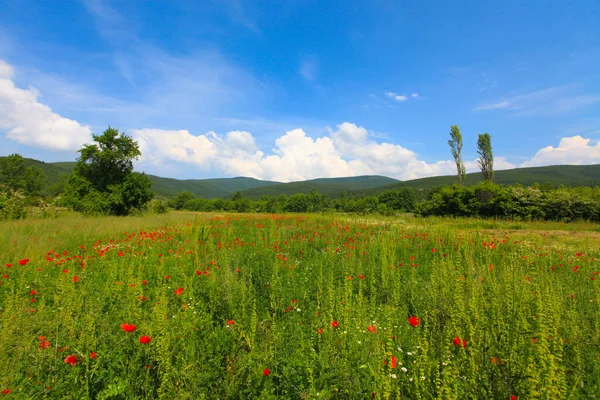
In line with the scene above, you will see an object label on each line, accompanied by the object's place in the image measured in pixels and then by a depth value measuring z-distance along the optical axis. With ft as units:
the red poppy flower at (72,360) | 6.88
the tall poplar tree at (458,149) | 123.03
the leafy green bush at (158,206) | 96.07
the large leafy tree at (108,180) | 73.61
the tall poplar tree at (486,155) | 116.49
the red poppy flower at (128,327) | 7.38
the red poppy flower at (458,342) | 6.77
